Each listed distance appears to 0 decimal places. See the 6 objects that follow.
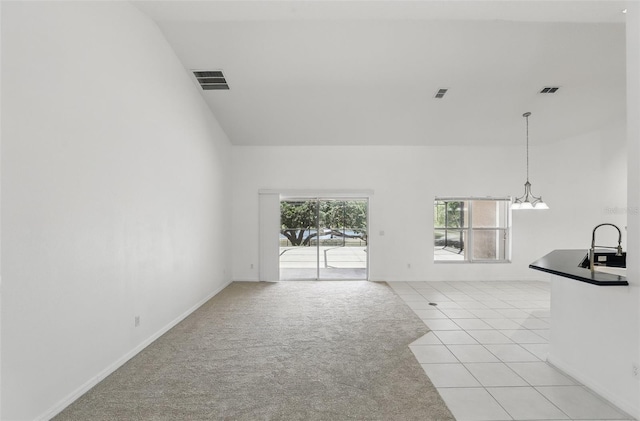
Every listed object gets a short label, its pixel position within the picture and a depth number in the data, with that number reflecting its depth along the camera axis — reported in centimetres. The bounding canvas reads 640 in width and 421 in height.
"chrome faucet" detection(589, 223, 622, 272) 266
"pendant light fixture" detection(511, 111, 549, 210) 478
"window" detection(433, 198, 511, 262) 697
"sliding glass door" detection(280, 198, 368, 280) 691
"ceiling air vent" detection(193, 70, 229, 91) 451
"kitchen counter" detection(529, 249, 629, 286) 232
